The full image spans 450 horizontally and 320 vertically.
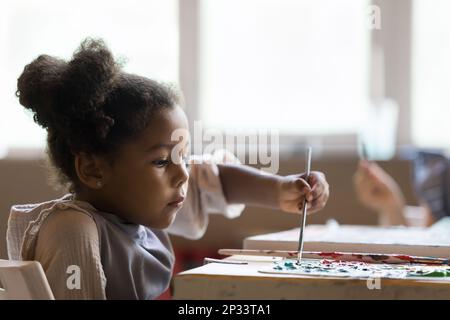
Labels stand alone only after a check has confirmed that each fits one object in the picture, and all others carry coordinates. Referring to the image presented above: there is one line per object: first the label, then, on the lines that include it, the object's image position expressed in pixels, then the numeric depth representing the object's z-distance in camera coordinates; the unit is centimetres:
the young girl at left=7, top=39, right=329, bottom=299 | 160
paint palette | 144
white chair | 142
